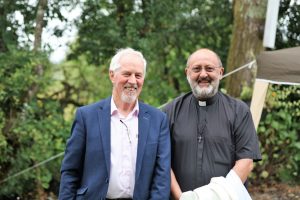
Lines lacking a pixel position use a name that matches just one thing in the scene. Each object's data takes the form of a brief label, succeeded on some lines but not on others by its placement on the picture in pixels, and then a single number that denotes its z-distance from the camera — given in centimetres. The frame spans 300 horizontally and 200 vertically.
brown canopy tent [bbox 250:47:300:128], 594
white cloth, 336
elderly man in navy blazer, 328
